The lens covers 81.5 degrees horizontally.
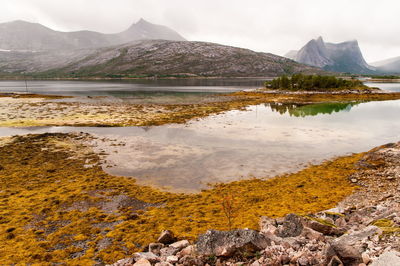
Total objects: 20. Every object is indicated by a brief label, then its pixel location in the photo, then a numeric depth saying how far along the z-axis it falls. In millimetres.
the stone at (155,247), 11883
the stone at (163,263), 10148
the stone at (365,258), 8023
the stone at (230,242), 10531
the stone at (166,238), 12930
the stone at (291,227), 12352
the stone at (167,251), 11406
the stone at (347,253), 8305
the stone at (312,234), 11031
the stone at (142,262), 10195
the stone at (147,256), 10711
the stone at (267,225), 13106
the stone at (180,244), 12022
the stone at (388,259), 7375
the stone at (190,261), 10305
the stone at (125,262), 10783
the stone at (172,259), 10617
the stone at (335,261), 8411
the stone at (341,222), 12861
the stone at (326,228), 11813
